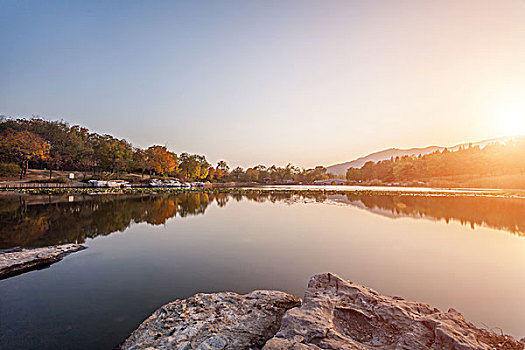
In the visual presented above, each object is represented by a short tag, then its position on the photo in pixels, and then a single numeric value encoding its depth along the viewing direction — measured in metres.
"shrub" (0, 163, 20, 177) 42.34
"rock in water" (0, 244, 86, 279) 7.23
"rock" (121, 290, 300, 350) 3.78
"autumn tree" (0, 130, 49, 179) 43.91
